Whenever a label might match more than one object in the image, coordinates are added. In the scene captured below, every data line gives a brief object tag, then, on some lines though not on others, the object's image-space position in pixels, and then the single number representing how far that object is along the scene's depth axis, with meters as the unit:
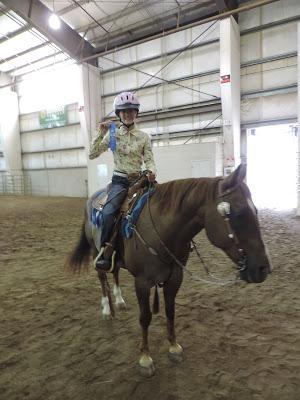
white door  12.67
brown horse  1.73
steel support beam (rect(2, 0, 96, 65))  11.60
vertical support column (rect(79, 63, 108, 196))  14.95
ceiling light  12.46
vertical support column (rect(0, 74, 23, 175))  19.17
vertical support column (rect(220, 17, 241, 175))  11.09
